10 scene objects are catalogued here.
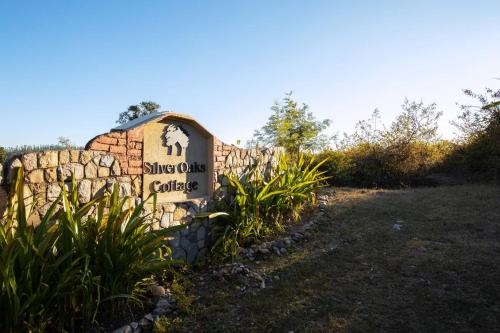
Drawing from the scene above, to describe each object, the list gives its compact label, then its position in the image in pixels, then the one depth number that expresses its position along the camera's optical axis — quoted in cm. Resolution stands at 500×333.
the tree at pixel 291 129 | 1374
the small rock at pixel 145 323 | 260
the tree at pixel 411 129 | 990
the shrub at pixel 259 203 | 451
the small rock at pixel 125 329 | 249
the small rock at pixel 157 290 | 307
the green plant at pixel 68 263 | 227
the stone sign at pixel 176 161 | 398
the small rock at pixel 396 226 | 483
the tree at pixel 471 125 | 880
